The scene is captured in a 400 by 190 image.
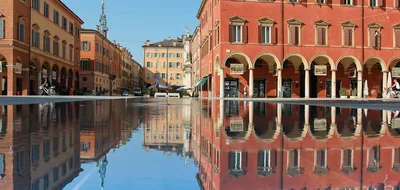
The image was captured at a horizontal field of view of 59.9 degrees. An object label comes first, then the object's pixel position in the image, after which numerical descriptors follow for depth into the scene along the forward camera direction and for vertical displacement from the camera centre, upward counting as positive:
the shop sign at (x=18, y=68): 32.69 +2.73
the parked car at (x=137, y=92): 70.81 +1.03
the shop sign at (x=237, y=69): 36.44 +2.97
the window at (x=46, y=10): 40.19 +10.18
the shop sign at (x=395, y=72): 40.28 +2.97
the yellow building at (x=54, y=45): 37.56 +6.60
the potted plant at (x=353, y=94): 38.92 +0.40
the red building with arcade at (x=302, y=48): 36.50 +5.42
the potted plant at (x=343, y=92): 38.14 +0.55
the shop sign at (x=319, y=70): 38.44 +3.04
